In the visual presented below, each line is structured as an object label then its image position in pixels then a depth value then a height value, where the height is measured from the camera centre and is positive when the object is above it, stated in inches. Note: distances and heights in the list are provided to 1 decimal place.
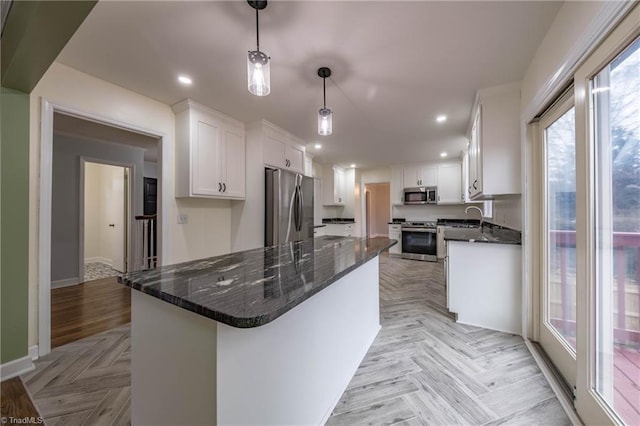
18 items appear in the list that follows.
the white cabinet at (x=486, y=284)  86.0 -27.5
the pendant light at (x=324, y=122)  71.4 +27.8
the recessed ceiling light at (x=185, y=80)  84.9 +48.6
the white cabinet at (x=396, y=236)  230.1 -23.0
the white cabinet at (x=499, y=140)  88.7 +28.1
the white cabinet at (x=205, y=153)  104.8 +28.4
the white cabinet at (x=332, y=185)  238.2 +28.0
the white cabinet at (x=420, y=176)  224.8 +36.2
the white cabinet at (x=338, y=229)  235.2 -16.7
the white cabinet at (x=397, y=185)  240.4 +28.2
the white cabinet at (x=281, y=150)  128.8 +37.4
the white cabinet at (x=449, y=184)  213.9 +26.8
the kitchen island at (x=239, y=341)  29.9 -20.1
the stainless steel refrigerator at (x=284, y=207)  121.6 +2.8
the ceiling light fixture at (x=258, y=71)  51.8 +31.5
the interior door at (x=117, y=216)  186.2 -3.0
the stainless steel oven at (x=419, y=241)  207.8 -25.6
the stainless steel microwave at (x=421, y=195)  221.8 +16.9
